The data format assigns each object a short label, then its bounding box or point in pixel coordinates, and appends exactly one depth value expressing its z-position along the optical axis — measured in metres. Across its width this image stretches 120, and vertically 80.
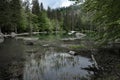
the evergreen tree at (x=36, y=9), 32.82
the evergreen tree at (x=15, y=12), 19.57
